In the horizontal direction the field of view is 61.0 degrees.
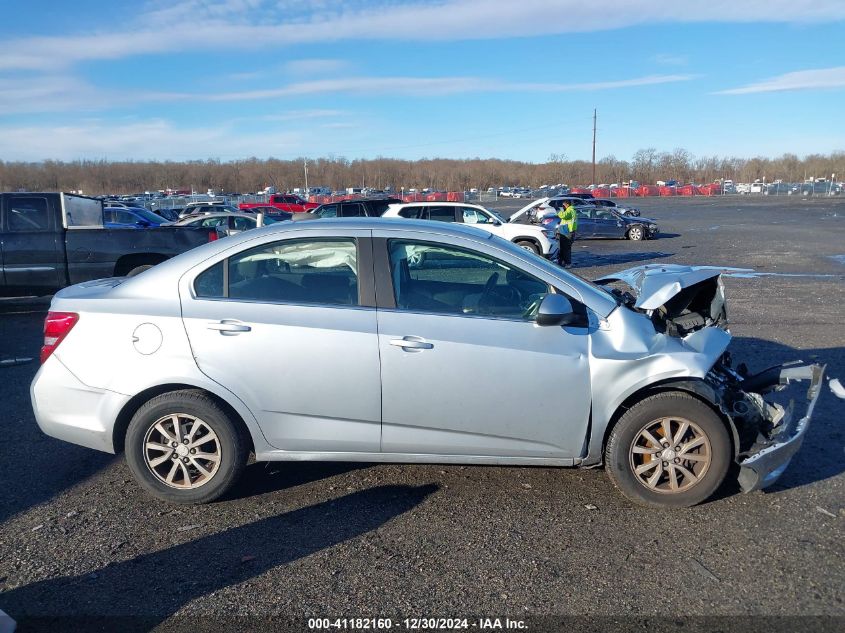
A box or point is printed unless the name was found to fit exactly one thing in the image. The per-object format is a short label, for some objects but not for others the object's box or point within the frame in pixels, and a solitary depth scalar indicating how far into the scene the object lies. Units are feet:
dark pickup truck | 35.22
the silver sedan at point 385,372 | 14.11
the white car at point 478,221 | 58.85
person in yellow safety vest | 63.52
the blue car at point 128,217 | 82.84
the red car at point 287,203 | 151.53
